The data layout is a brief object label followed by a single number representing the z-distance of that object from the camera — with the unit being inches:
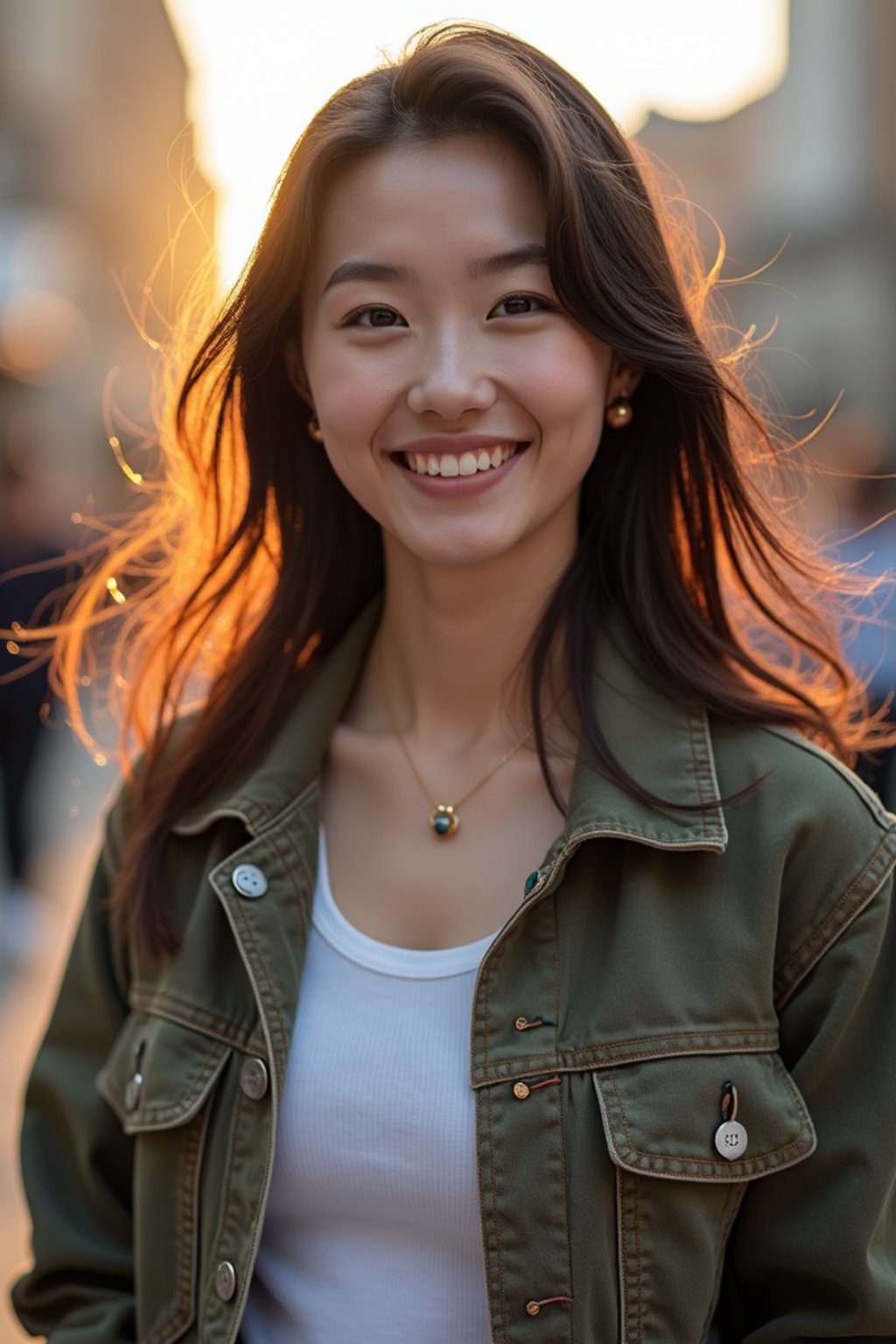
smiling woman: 78.4
